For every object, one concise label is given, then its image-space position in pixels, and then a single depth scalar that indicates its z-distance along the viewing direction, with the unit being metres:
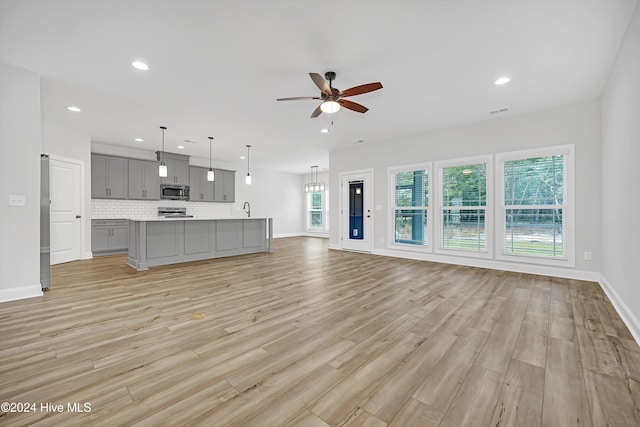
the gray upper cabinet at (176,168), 7.49
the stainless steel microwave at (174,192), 7.46
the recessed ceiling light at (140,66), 3.09
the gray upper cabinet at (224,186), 8.71
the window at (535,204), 4.36
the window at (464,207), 5.09
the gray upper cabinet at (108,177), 6.34
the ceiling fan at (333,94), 2.85
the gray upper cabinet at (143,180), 6.90
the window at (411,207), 5.86
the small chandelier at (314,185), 10.64
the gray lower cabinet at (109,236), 6.26
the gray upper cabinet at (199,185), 8.09
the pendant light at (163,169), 5.23
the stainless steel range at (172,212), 7.50
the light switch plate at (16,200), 3.14
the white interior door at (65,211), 5.27
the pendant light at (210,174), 6.11
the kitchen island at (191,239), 4.96
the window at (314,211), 11.68
